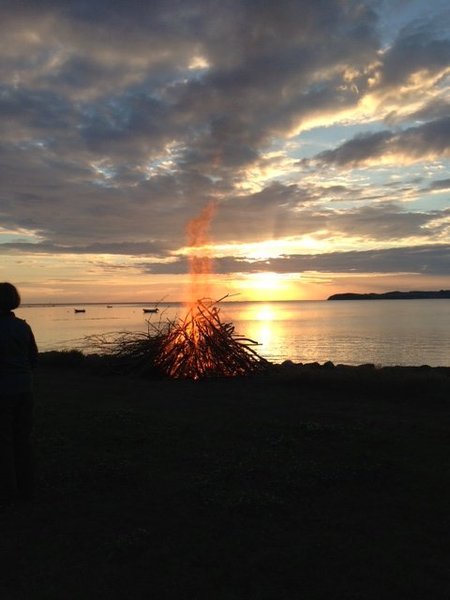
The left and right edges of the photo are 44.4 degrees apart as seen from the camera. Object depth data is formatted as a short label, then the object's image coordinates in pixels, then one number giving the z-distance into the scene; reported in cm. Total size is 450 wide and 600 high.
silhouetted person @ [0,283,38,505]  514
